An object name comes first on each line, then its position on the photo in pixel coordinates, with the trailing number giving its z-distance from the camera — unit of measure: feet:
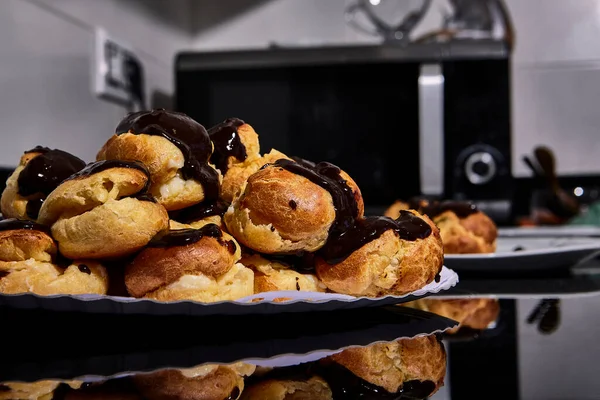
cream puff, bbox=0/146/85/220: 2.17
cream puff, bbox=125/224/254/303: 1.88
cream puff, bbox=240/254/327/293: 2.04
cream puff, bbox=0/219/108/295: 1.89
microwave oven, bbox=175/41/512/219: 7.34
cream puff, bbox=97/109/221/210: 2.09
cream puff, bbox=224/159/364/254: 2.01
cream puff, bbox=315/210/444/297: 2.05
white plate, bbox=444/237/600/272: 3.16
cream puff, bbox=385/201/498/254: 3.52
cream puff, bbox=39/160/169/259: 1.87
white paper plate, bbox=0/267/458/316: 1.77
